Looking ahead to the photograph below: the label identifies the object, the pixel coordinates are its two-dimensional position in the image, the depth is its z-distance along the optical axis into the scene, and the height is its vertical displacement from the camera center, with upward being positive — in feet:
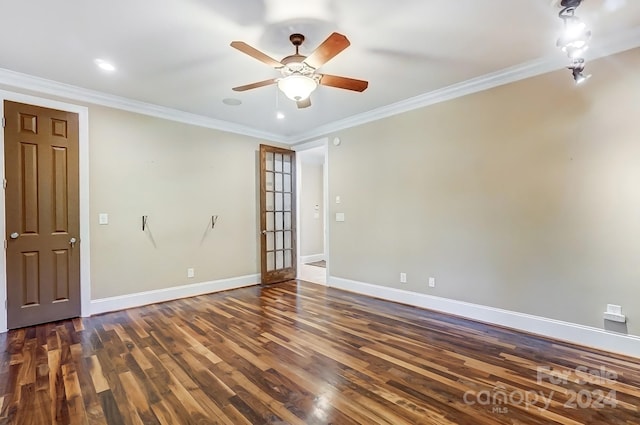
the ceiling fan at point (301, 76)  7.58 +3.61
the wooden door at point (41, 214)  10.78 -0.23
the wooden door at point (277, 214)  17.54 -0.34
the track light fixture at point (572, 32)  6.77 +3.93
